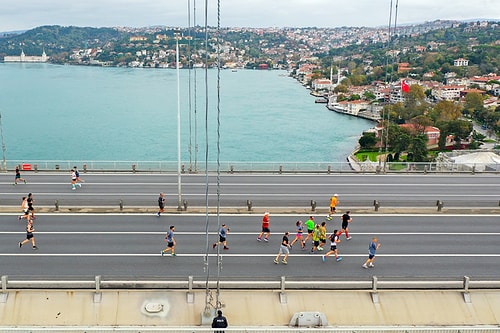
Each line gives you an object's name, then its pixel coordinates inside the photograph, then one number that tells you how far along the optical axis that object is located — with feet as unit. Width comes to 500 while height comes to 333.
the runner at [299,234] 54.49
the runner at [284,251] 50.34
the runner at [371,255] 49.51
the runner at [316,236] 53.98
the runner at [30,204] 62.08
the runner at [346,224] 58.13
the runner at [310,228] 56.13
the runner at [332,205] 66.54
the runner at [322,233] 53.93
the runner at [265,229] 56.80
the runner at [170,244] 51.52
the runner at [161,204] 65.72
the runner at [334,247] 52.06
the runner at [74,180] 81.82
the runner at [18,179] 84.58
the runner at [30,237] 54.39
